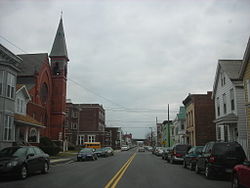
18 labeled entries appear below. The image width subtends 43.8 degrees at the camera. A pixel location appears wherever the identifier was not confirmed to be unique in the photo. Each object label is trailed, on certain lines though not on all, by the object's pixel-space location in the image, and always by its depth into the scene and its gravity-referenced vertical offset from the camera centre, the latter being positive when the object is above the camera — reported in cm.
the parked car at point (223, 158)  1441 -120
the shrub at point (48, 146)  3853 -183
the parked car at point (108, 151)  4628 -294
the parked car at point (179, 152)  2627 -169
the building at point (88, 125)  8469 +175
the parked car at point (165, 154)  3253 -242
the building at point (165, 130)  8744 +50
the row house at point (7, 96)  2412 +278
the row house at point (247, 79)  2200 +382
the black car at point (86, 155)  3172 -237
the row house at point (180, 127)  5440 +98
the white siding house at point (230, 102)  2631 +276
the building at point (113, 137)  11808 -219
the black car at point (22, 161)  1376 -139
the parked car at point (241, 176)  967 -141
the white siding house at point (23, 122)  3081 +88
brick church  5138 +880
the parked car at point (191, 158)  1967 -171
